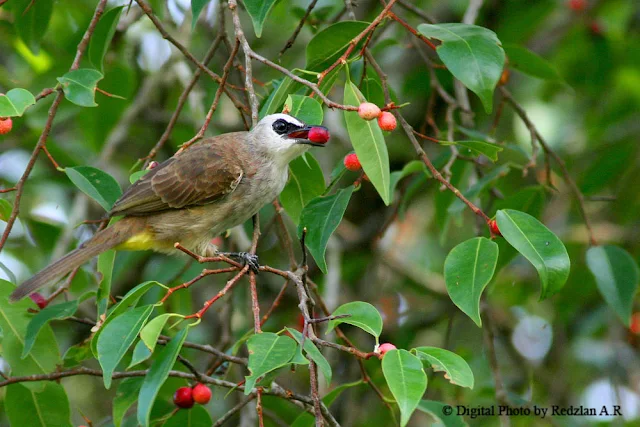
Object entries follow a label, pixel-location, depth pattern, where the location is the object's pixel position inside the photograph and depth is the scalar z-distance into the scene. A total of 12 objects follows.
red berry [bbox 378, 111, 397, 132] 4.91
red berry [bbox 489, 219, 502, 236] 4.96
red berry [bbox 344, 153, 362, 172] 5.69
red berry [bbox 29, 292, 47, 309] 6.18
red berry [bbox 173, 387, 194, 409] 5.86
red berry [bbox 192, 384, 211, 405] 5.81
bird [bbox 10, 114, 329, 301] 7.13
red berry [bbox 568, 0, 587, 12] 10.99
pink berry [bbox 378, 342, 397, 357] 4.43
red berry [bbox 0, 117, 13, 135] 5.41
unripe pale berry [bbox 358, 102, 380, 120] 4.61
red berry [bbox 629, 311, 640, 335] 10.86
